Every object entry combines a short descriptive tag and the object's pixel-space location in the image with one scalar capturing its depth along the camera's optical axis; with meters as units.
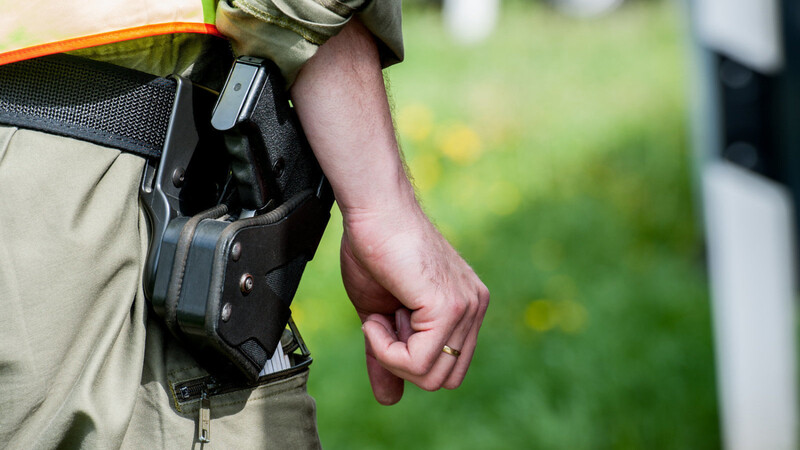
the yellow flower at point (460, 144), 8.83
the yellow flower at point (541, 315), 6.60
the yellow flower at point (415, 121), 9.23
